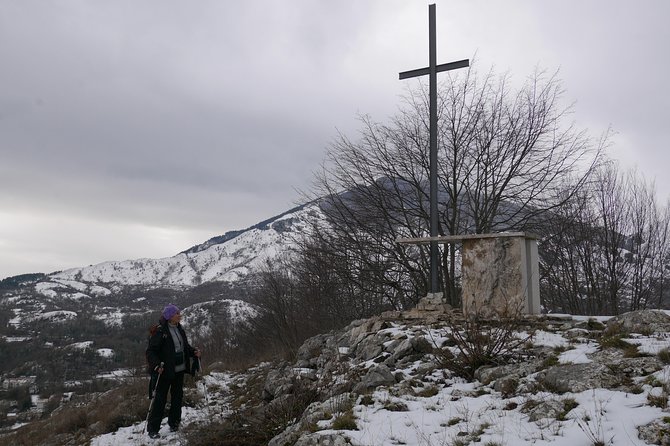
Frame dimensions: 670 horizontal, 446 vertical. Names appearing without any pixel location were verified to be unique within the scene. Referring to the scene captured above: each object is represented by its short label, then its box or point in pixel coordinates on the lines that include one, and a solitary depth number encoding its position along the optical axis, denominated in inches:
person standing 299.3
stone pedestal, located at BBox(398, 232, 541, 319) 333.4
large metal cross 415.8
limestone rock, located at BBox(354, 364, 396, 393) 245.1
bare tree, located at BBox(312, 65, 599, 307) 539.5
